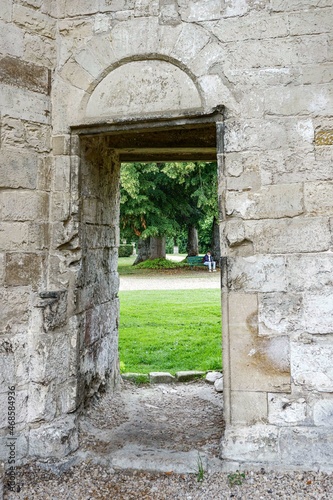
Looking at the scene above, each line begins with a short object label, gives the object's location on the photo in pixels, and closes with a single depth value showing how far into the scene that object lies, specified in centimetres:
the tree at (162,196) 1434
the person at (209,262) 1728
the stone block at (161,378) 520
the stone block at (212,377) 512
